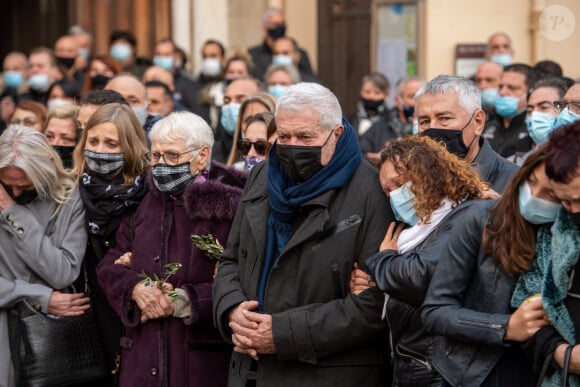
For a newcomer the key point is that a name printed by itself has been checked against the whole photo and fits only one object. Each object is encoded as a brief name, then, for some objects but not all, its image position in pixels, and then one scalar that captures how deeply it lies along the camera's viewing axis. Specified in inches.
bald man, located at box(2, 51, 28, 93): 1011.6
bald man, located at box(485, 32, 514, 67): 946.7
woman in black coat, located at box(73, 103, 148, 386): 522.4
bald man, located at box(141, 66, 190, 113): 851.0
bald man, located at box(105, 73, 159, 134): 685.0
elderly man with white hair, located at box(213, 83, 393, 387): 419.1
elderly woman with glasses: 475.8
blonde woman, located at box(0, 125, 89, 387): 509.5
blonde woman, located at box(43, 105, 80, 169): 605.1
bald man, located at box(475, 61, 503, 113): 833.9
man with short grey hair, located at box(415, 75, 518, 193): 450.4
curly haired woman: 393.1
